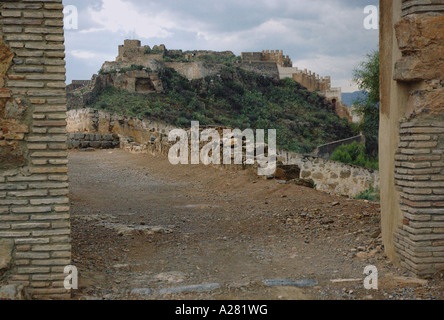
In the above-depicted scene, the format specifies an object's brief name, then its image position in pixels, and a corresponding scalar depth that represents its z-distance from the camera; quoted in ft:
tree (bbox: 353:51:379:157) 54.90
